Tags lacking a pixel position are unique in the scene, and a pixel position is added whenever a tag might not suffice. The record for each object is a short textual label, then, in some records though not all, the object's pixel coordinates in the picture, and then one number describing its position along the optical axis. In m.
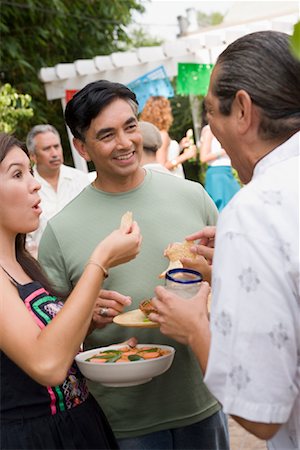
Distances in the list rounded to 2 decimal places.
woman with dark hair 2.05
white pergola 10.52
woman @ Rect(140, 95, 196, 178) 7.11
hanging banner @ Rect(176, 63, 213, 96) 10.58
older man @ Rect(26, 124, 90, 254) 6.35
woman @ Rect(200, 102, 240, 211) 7.08
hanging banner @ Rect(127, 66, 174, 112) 10.05
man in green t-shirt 2.71
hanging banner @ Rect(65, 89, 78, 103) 10.66
